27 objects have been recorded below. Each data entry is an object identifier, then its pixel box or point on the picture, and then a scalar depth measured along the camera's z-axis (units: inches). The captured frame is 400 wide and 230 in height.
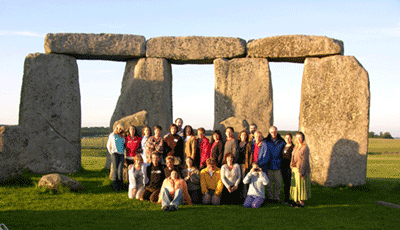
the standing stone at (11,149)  422.3
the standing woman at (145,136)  378.3
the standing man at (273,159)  345.8
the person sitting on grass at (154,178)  339.9
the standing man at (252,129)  375.6
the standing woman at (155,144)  365.7
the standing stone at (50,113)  490.0
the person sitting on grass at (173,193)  307.1
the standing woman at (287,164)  348.8
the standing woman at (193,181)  334.6
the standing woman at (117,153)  382.0
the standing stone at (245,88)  497.4
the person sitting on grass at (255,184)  329.4
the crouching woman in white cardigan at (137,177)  347.6
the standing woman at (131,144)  385.7
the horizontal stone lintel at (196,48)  498.4
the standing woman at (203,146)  364.8
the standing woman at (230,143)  352.2
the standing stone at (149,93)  502.9
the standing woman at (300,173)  336.2
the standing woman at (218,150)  356.2
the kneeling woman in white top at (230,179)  332.5
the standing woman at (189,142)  366.3
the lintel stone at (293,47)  485.4
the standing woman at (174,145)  372.5
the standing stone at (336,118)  470.3
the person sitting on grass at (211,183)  332.8
